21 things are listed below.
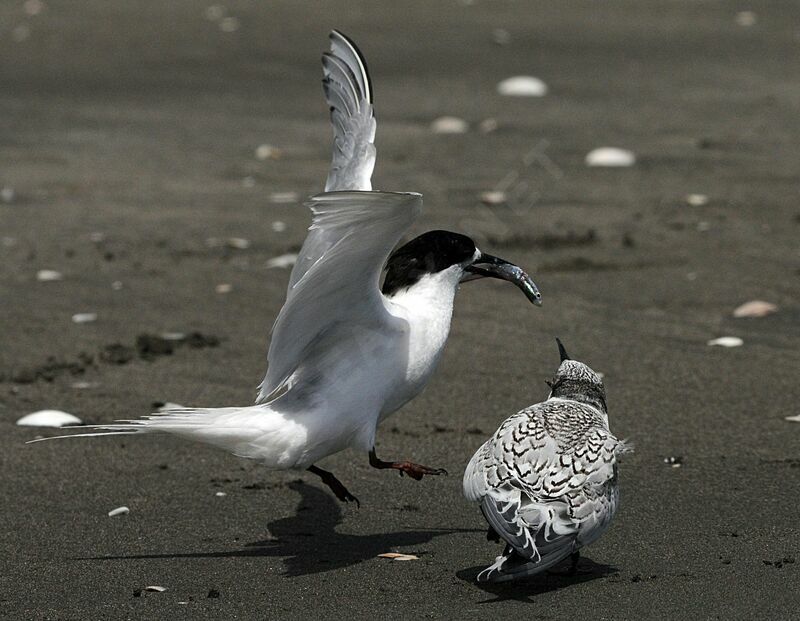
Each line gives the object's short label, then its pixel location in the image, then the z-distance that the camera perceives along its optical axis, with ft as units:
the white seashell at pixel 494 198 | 61.52
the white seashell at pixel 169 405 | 39.15
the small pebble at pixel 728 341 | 43.91
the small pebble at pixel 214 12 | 99.30
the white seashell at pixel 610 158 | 67.82
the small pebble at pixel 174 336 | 45.74
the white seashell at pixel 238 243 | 56.39
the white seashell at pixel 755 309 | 46.60
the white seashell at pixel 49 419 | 38.06
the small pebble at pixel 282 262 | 53.42
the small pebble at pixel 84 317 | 47.55
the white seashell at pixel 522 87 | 81.51
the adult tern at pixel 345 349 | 29.91
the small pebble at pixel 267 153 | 69.92
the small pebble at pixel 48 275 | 51.88
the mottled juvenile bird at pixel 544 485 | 26.43
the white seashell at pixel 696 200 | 61.14
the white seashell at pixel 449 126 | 73.92
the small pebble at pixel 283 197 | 62.54
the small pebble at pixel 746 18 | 100.07
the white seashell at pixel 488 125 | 74.13
